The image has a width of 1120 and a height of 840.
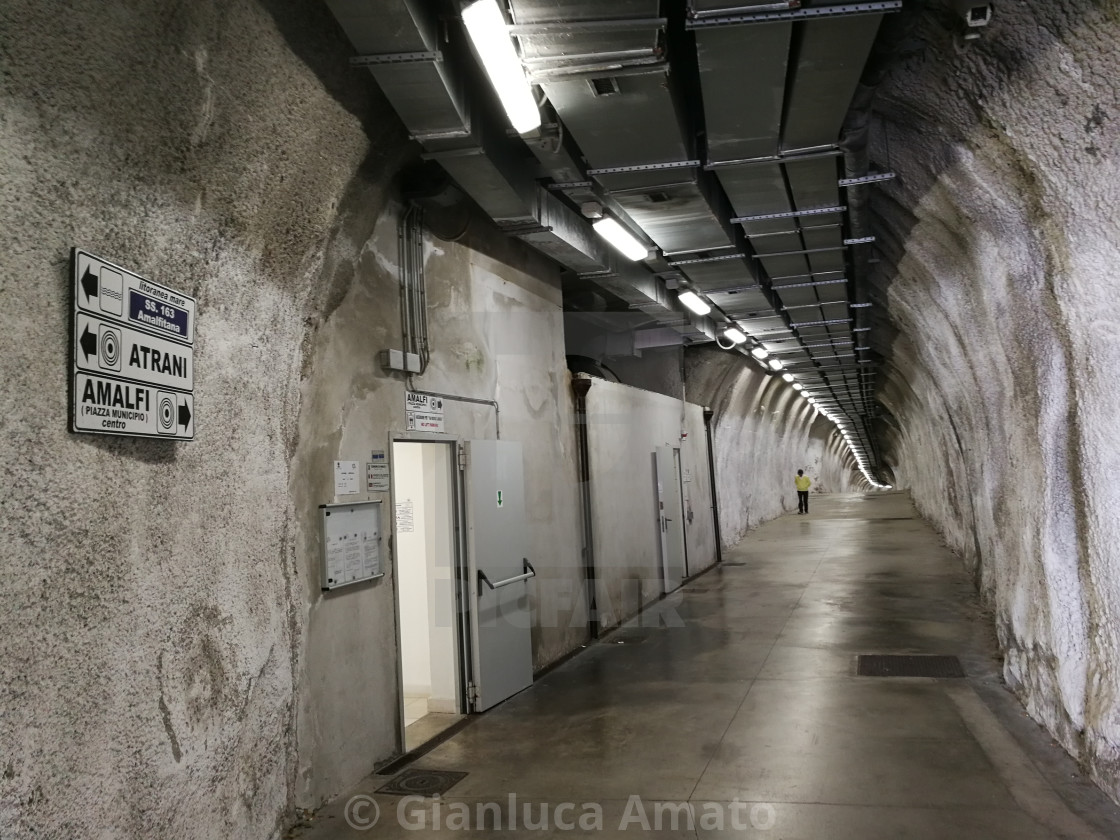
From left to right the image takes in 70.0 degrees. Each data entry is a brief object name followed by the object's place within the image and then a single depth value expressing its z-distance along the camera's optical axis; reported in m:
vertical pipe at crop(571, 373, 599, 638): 8.71
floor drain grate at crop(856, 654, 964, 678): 6.66
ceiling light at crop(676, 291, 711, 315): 9.25
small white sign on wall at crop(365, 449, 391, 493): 5.22
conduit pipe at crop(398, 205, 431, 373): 5.68
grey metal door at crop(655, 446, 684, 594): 11.48
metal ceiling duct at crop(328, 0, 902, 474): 3.41
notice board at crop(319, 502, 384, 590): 4.71
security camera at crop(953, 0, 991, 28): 3.36
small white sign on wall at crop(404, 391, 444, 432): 5.70
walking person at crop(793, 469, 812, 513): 24.97
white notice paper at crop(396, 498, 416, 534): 7.12
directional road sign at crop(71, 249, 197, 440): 2.78
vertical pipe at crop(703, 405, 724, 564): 14.85
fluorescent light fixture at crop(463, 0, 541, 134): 3.20
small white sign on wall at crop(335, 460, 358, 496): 4.89
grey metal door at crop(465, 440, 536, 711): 6.30
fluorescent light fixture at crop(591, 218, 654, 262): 6.30
